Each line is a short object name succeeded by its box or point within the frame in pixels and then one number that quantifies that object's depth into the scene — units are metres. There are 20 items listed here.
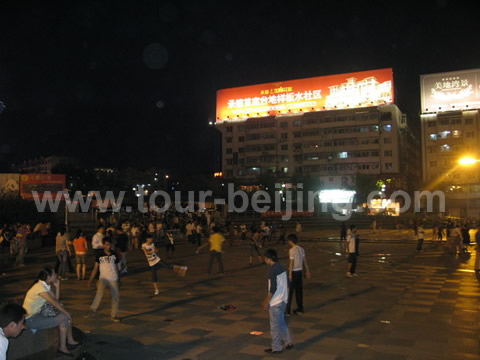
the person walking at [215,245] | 13.92
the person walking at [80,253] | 13.21
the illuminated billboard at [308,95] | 64.88
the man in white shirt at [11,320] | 3.63
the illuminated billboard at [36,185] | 36.03
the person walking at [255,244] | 17.30
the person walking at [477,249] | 14.39
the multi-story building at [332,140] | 66.88
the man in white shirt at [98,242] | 12.99
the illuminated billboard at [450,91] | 64.50
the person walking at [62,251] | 13.48
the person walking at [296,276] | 8.75
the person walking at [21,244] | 15.92
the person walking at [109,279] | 8.35
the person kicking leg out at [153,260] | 11.02
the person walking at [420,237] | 21.27
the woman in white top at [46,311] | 5.46
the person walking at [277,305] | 6.28
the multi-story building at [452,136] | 58.44
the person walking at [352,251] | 13.36
